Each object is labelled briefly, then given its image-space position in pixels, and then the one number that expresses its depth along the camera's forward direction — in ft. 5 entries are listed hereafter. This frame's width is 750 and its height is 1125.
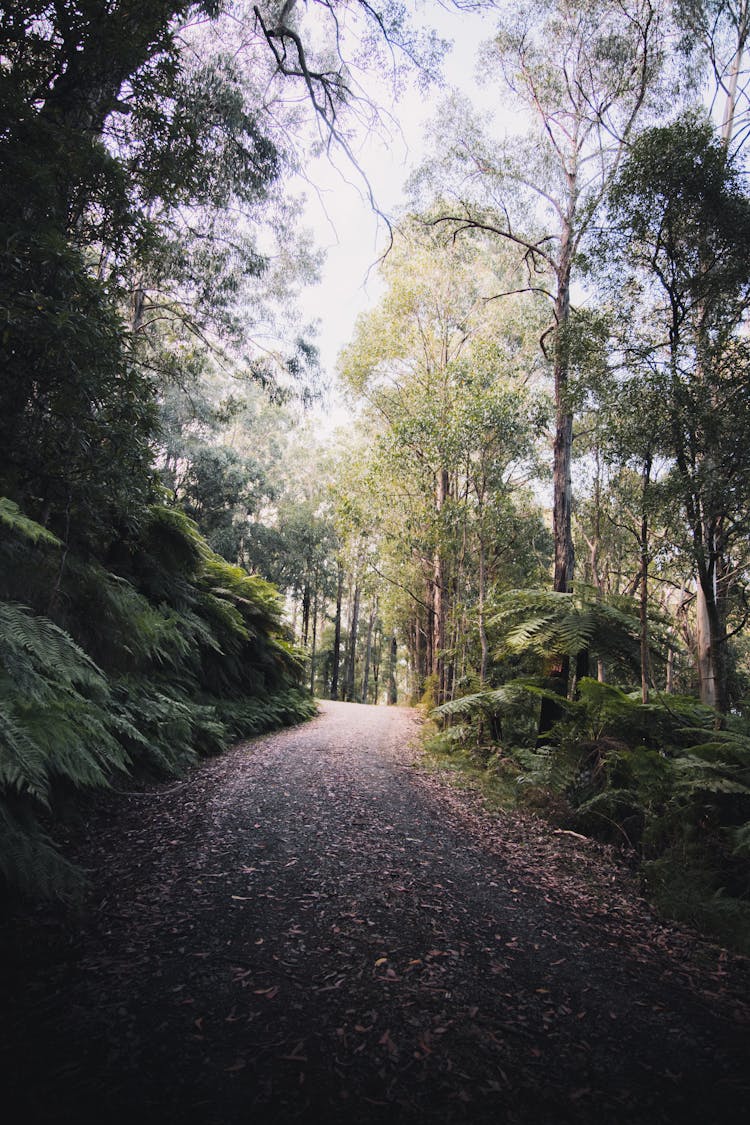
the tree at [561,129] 26.68
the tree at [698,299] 19.31
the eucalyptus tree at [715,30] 29.22
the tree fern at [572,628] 20.24
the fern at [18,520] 8.17
